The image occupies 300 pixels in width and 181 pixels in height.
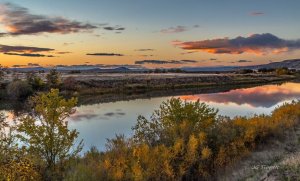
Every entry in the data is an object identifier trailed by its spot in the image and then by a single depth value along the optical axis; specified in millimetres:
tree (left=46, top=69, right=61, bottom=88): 40610
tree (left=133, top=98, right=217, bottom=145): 10208
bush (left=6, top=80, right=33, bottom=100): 34788
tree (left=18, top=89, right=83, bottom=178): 8591
